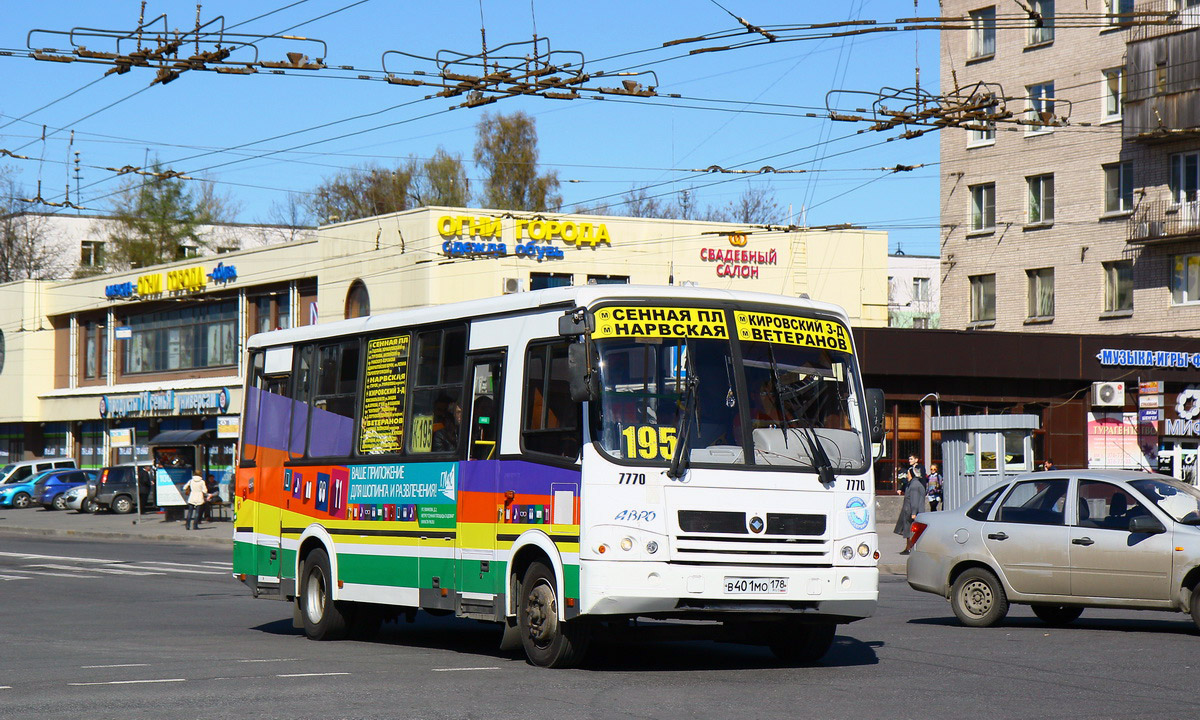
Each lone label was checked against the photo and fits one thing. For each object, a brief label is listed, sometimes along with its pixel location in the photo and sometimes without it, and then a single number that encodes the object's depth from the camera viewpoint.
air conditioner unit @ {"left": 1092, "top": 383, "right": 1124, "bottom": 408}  44.53
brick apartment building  49.66
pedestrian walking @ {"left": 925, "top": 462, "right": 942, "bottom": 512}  37.56
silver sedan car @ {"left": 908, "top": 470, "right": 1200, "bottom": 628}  14.57
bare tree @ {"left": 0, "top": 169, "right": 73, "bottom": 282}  86.94
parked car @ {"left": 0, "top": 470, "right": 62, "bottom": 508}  60.50
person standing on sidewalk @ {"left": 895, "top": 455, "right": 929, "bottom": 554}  29.98
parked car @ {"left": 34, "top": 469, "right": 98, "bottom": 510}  57.84
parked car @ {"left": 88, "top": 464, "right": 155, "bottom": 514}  52.66
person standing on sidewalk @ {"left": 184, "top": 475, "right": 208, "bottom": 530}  43.03
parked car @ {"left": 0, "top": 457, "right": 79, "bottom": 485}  61.22
